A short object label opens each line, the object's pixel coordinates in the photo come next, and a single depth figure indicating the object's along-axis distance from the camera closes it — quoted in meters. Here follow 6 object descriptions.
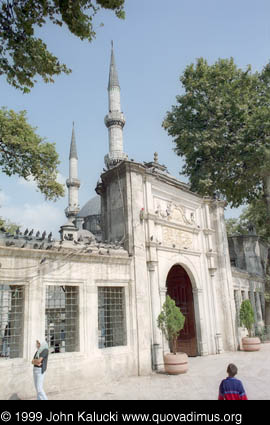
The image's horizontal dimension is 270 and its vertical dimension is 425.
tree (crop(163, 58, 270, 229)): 18.22
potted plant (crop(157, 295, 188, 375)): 9.95
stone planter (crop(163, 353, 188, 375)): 9.91
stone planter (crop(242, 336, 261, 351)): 14.62
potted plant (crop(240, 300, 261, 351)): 14.65
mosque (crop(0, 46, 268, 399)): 8.40
